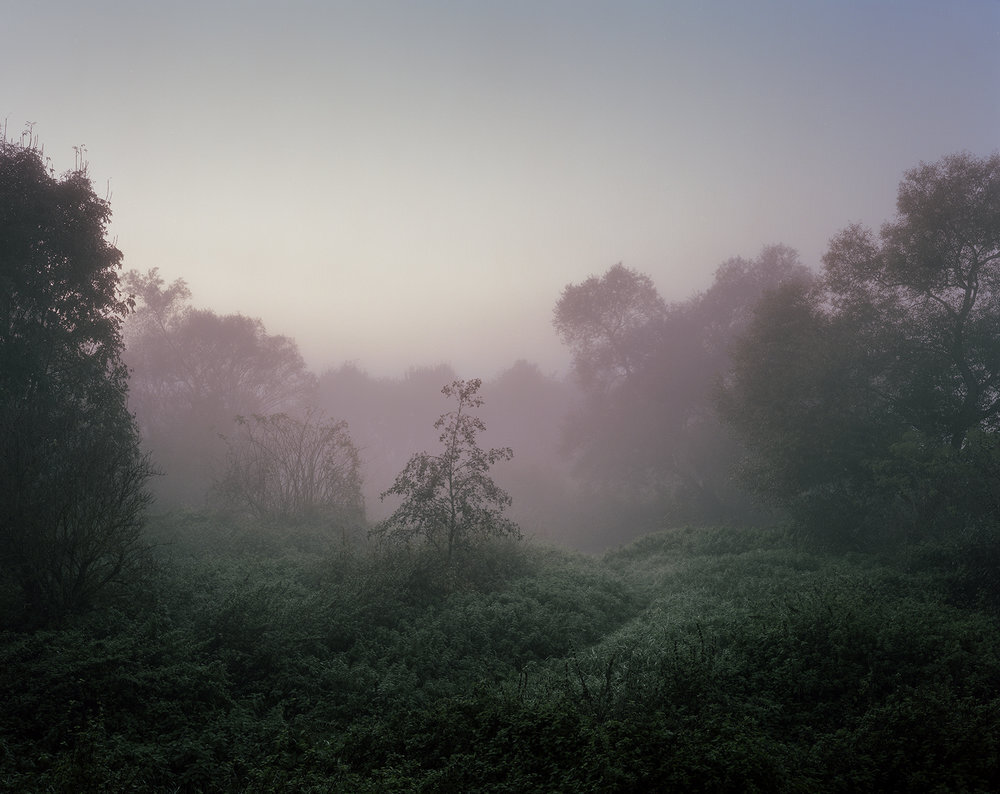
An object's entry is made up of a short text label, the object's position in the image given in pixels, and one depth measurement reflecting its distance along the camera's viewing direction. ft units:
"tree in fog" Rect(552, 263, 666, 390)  134.92
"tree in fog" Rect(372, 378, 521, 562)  54.39
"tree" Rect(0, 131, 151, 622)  35.32
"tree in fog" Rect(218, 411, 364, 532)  89.40
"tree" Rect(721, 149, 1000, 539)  66.95
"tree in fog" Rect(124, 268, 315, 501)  145.38
